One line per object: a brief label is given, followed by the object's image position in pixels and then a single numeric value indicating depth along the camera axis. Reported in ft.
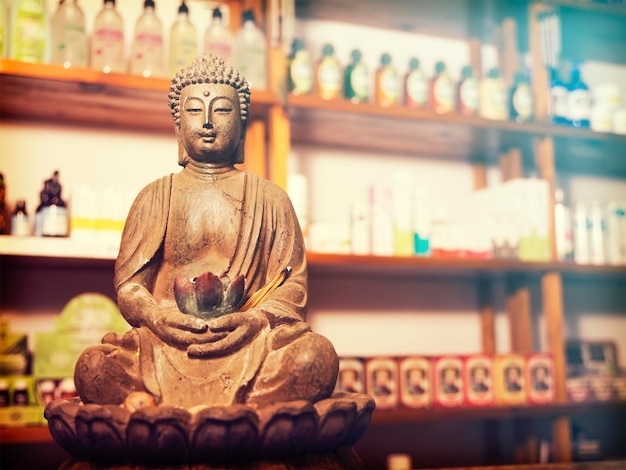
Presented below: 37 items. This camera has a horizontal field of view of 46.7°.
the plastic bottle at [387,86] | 7.16
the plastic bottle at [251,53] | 6.53
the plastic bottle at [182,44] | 6.38
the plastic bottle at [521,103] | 7.54
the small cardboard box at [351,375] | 6.58
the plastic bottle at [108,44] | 6.19
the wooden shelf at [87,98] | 5.79
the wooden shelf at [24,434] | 5.62
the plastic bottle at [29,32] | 5.93
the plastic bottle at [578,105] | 7.76
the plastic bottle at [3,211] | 5.95
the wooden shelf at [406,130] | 6.81
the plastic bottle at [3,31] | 6.07
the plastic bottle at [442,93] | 7.35
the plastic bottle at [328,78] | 6.96
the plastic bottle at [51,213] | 5.90
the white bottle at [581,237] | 7.73
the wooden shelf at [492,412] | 6.51
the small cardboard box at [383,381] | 6.65
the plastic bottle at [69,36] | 6.20
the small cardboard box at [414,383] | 6.73
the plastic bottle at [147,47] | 6.33
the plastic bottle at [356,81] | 7.08
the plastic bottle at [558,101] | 7.71
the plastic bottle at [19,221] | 5.99
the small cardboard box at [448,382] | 6.84
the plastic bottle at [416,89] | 7.27
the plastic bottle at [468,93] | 7.42
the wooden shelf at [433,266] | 6.55
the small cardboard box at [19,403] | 5.79
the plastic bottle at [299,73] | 6.76
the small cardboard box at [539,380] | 7.10
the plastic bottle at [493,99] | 7.46
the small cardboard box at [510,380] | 7.03
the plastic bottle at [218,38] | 6.51
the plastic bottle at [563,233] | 7.59
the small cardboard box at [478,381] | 6.92
